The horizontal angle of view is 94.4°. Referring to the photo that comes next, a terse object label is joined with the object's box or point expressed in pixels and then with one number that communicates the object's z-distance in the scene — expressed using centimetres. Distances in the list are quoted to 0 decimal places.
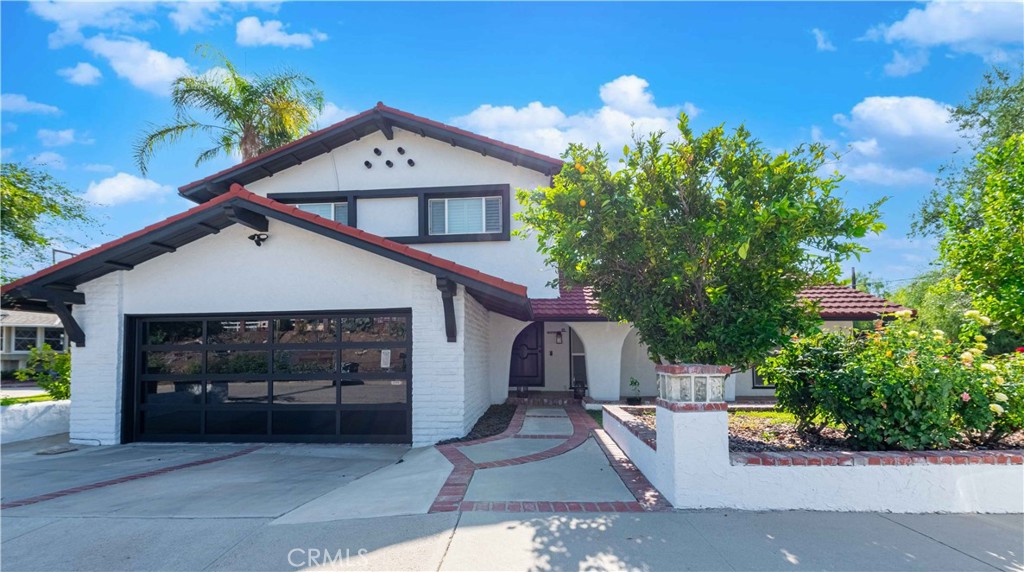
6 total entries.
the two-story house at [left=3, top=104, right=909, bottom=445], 813
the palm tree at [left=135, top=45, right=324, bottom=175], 1559
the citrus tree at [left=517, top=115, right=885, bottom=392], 518
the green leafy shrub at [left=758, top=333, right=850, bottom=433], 588
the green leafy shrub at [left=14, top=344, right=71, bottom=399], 1098
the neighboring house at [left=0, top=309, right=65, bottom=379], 2567
